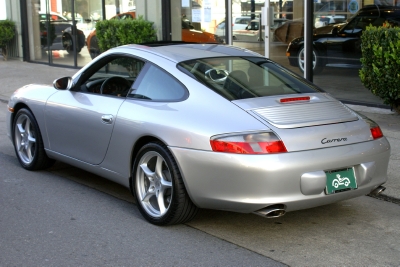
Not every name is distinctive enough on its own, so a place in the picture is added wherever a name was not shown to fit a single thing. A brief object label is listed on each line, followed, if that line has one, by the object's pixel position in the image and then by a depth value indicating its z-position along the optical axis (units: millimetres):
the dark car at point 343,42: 10041
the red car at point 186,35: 13852
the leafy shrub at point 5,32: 19344
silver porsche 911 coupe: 4484
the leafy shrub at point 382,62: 8688
